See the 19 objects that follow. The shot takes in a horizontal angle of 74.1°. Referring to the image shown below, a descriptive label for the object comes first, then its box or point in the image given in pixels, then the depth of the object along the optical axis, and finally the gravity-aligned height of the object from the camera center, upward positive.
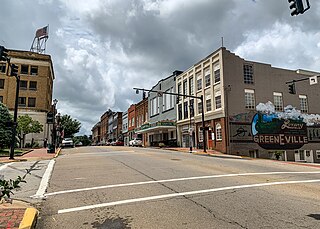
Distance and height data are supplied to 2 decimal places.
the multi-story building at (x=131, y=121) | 52.32 +4.57
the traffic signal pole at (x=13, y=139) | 15.41 +0.06
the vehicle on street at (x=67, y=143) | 37.93 -0.66
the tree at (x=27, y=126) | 30.63 +2.07
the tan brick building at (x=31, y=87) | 38.41 +9.70
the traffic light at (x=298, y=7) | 8.07 +4.95
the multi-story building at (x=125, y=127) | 58.44 +3.16
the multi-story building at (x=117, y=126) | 65.51 +4.09
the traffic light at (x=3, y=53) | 11.44 +4.72
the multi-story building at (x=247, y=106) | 24.10 +3.95
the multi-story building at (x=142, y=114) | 45.46 +5.45
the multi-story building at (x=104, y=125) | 83.80 +6.08
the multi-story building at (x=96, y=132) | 103.58 +3.52
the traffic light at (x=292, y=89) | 17.31 +3.93
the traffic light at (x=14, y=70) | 14.45 +4.79
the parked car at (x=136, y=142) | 41.59 -0.68
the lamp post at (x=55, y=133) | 28.60 +1.12
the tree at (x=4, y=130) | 20.16 +1.00
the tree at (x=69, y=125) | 57.13 +3.85
